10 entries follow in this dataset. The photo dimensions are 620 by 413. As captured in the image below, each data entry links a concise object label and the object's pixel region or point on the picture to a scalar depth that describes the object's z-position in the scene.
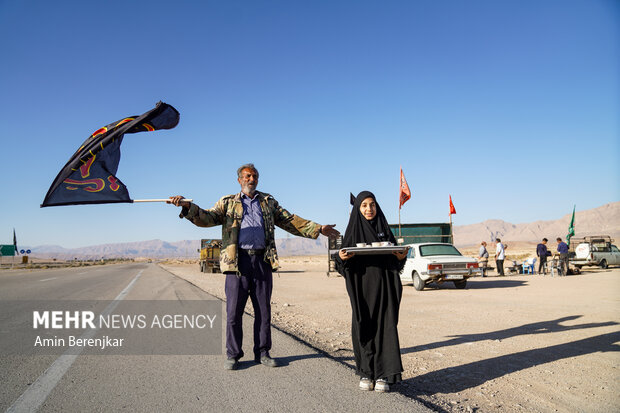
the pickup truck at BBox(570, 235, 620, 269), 25.42
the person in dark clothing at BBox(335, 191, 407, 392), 3.91
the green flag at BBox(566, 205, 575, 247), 27.28
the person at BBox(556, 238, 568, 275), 20.17
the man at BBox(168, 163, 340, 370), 4.64
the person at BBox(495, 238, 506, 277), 20.06
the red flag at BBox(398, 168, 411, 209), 18.84
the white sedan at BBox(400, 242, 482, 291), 13.91
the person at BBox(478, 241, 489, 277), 20.80
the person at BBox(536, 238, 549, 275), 22.44
